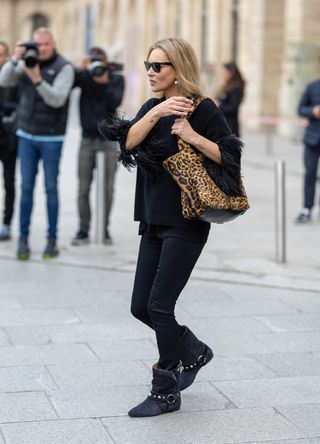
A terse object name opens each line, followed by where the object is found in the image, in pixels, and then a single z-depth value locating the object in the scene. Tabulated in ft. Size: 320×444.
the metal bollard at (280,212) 32.58
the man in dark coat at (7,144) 35.04
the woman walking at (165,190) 17.39
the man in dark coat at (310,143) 40.68
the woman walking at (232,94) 44.91
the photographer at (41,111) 31.65
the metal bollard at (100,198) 34.53
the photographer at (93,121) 34.50
